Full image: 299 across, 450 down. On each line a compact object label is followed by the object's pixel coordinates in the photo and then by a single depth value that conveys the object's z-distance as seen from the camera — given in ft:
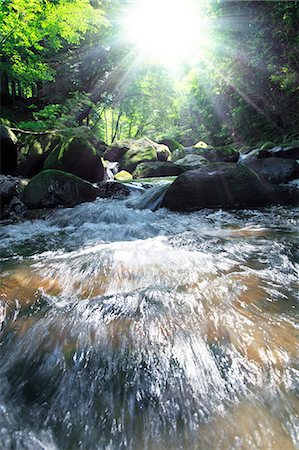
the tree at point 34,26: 23.76
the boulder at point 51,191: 21.01
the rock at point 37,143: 29.89
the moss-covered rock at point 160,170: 44.68
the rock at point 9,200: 19.54
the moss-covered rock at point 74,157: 27.66
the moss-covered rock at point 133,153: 52.47
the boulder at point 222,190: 19.08
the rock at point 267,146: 49.10
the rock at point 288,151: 41.37
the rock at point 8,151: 26.02
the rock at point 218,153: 51.11
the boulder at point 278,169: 27.35
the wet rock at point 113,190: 26.47
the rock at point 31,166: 29.19
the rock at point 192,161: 46.56
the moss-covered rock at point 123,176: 43.67
